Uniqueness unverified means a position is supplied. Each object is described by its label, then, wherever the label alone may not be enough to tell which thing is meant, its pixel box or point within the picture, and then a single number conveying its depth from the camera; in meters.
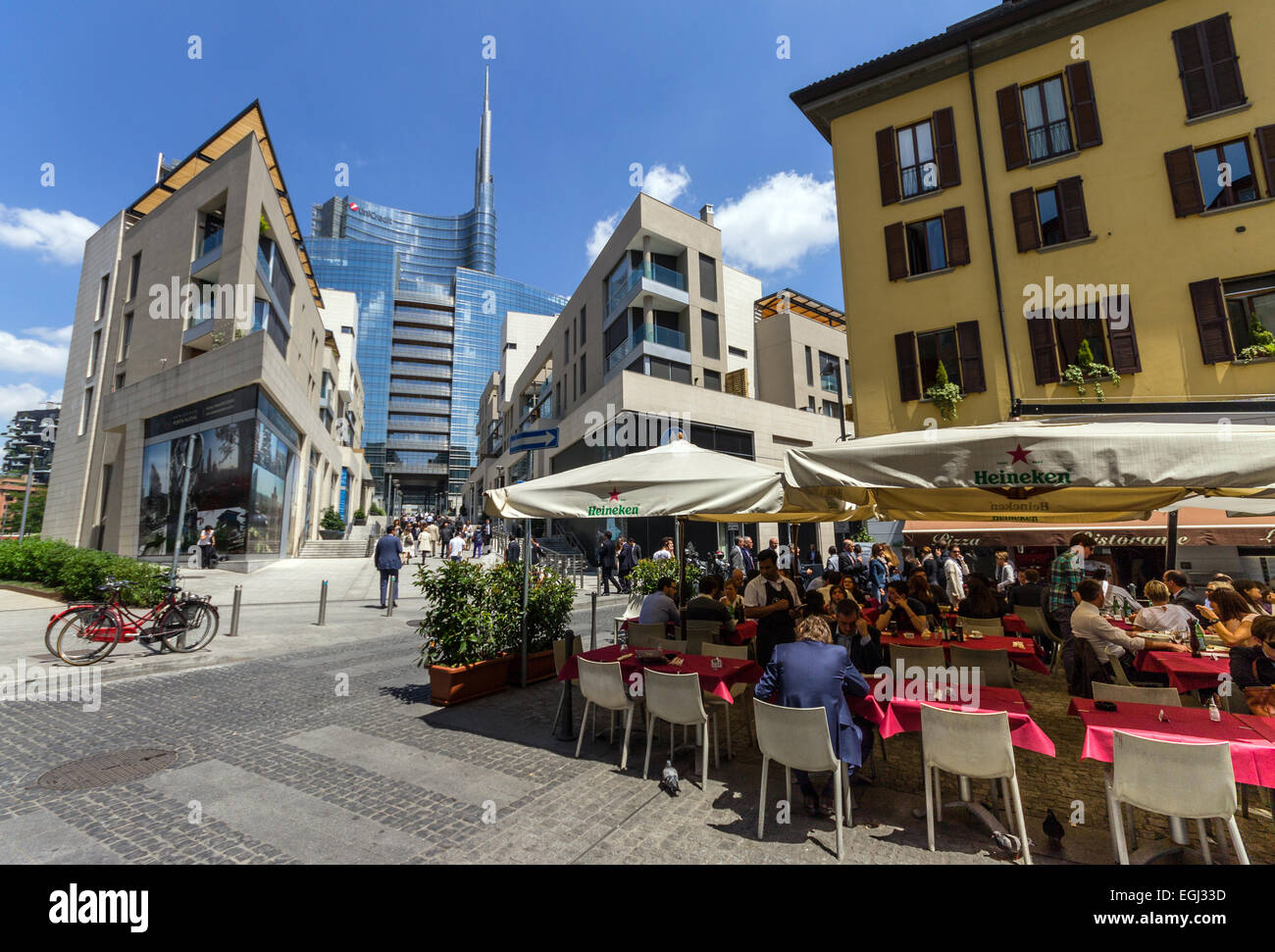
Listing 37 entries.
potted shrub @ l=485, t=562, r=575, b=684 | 7.18
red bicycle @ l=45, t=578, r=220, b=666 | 8.34
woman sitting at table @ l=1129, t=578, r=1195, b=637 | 5.79
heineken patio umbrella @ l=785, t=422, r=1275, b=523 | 3.40
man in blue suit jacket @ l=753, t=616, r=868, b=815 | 3.78
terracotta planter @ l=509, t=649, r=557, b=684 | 7.38
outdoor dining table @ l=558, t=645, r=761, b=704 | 4.71
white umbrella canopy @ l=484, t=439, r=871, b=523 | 4.82
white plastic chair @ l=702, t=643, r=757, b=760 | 5.81
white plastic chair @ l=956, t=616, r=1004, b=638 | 7.09
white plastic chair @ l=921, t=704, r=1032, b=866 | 3.38
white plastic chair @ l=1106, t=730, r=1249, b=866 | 2.85
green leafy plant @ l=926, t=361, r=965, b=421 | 15.44
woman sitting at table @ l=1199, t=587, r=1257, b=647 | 5.44
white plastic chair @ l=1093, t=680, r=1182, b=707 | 3.95
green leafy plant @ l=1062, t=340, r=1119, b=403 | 13.80
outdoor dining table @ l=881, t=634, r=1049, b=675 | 5.93
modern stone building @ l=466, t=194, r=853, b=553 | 25.83
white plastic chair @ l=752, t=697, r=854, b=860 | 3.65
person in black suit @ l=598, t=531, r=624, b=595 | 19.25
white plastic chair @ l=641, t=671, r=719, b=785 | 4.40
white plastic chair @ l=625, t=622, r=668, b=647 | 6.75
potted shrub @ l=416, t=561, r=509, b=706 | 6.65
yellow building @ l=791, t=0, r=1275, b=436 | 12.90
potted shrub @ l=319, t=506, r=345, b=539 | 38.72
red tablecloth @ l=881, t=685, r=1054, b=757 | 3.48
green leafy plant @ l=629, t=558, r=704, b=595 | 11.42
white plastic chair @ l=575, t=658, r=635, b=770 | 4.86
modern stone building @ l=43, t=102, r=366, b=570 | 22.67
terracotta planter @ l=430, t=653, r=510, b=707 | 6.52
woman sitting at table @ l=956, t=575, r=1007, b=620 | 7.59
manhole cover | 4.50
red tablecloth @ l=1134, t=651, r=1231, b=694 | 4.82
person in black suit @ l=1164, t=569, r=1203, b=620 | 6.95
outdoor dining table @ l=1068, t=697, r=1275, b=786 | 2.96
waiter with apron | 5.88
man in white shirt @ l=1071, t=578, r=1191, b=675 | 5.28
